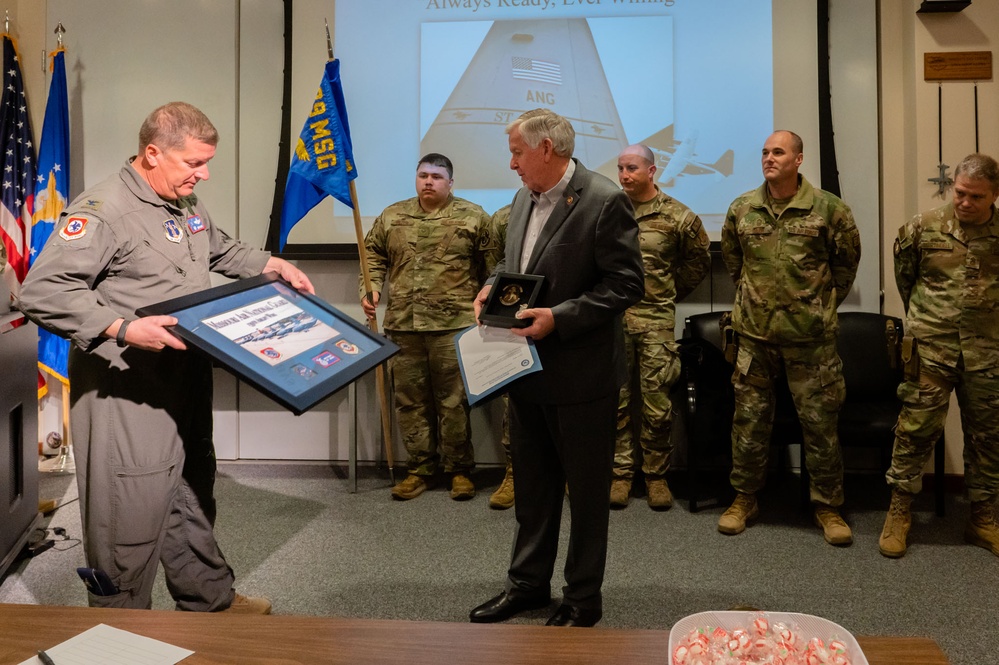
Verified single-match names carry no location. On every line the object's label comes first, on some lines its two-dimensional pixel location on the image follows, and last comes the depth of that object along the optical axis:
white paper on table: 0.94
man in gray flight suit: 1.83
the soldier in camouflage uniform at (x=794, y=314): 3.23
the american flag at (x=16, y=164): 4.18
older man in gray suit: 2.17
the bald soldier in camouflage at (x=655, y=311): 3.68
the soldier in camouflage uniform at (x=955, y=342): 2.97
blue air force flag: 4.18
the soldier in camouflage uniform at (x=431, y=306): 3.90
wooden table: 0.95
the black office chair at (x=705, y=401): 3.63
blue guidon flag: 3.80
